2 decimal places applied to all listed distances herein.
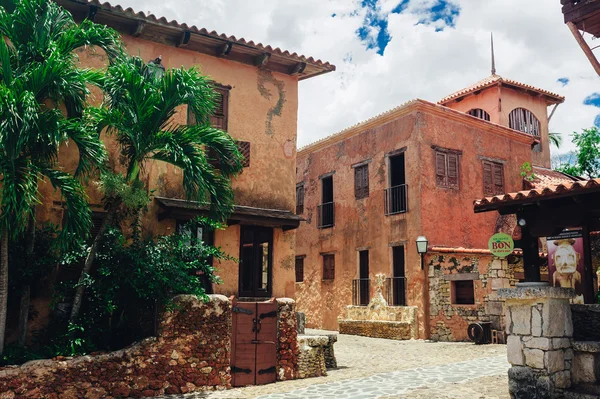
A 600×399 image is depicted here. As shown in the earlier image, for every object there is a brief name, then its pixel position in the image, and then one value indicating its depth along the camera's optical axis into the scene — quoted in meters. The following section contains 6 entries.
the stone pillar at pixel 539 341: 7.82
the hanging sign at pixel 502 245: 8.90
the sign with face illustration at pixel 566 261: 13.25
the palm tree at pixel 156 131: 9.60
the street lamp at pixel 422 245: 18.00
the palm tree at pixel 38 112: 8.19
